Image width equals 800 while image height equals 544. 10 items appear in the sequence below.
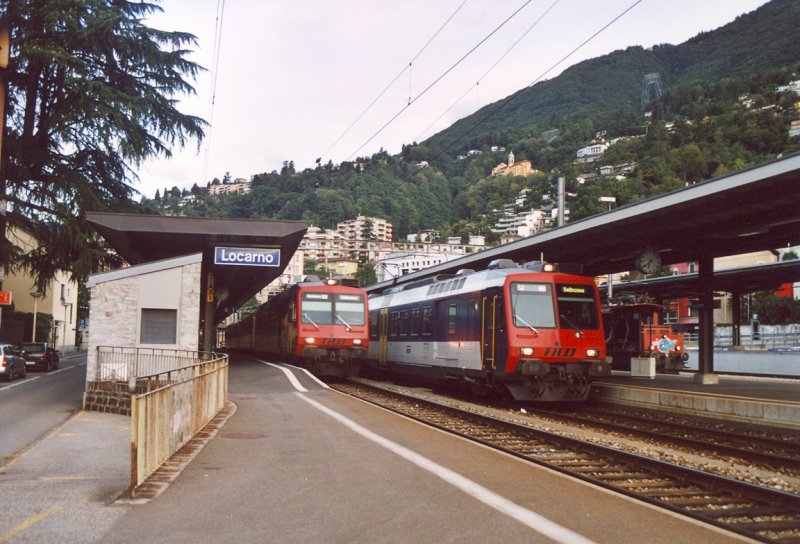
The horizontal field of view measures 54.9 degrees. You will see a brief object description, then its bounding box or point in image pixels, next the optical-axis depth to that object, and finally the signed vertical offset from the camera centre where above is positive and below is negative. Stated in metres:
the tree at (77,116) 25.16 +7.40
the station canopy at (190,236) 21.45 +2.99
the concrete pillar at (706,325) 23.75 +0.47
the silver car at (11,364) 28.89 -1.26
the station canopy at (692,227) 16.55 +3.11
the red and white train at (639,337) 33.50 +0.09
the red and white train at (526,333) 17.64 +0.10
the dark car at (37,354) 36.34 -1.07
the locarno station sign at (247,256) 22.41 +2.28
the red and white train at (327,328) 25.81 +0.26
